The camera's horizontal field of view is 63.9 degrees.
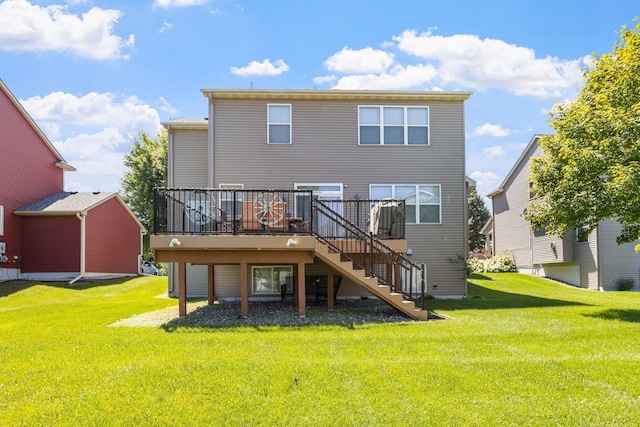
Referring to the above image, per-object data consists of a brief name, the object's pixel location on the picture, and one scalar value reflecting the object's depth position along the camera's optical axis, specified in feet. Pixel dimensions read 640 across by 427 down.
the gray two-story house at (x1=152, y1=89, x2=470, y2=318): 49.80
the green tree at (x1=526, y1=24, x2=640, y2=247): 35.40
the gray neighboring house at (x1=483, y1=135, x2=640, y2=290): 63.98
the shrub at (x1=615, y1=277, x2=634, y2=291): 63.05
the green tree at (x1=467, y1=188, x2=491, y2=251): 116.84
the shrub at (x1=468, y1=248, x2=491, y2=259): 95.98
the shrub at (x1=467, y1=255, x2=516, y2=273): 83.76
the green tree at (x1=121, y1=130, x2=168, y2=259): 117.91
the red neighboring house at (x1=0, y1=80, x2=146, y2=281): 66.44
